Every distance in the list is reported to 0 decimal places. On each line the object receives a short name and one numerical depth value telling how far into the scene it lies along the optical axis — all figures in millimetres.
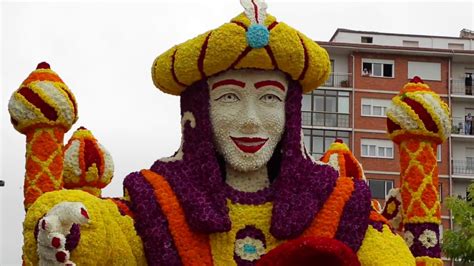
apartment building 27750
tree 14711
